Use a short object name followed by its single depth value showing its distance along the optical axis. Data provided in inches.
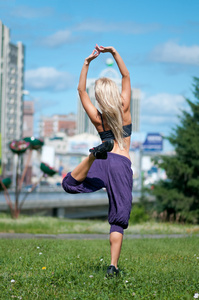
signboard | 2701.0
